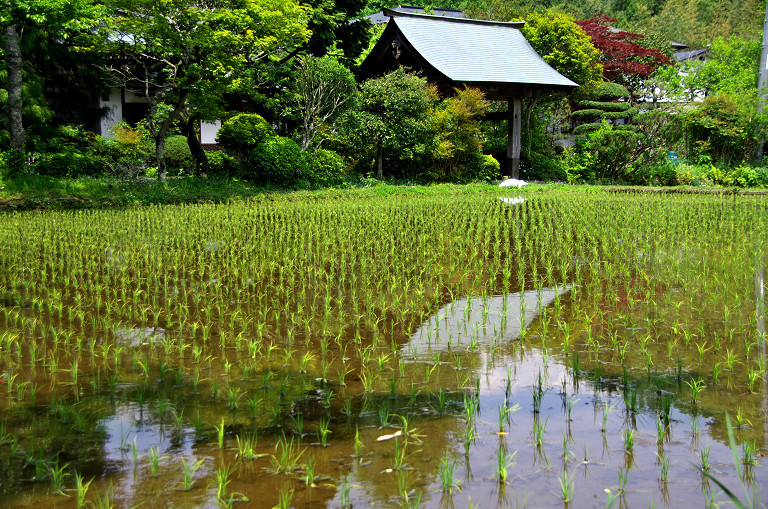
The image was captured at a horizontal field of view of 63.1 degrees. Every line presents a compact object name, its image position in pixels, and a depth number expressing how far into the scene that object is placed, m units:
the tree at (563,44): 22.38
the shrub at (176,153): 17.81
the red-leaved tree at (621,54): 29.34
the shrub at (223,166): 15.67
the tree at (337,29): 17.70
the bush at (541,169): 20.22
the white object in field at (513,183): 16.77
